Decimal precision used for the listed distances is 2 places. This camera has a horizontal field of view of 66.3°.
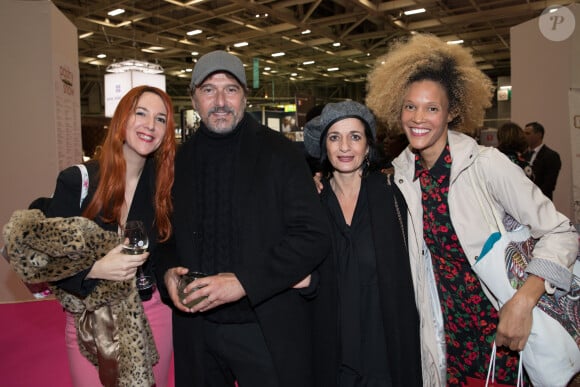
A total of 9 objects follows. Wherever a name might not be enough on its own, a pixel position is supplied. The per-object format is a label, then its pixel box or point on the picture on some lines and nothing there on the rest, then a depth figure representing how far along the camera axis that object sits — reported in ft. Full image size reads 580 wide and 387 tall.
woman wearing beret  6.66
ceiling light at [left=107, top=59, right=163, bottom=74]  21.59
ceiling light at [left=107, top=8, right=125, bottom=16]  34.42
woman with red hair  6.33
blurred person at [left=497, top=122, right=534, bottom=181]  18.12
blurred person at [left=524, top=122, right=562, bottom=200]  20.31
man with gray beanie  5.70
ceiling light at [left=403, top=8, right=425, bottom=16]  35.85
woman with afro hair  5.75
